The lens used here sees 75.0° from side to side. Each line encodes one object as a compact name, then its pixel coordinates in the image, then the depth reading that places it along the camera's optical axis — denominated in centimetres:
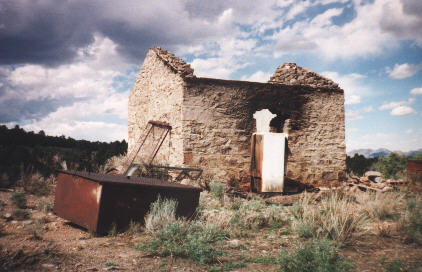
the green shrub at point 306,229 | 412
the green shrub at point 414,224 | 378
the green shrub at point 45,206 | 529
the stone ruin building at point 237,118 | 820
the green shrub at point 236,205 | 615
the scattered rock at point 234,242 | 384
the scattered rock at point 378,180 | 1052
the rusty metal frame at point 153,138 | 870
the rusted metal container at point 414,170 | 845
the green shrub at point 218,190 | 711
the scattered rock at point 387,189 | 877
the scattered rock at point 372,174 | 1108
